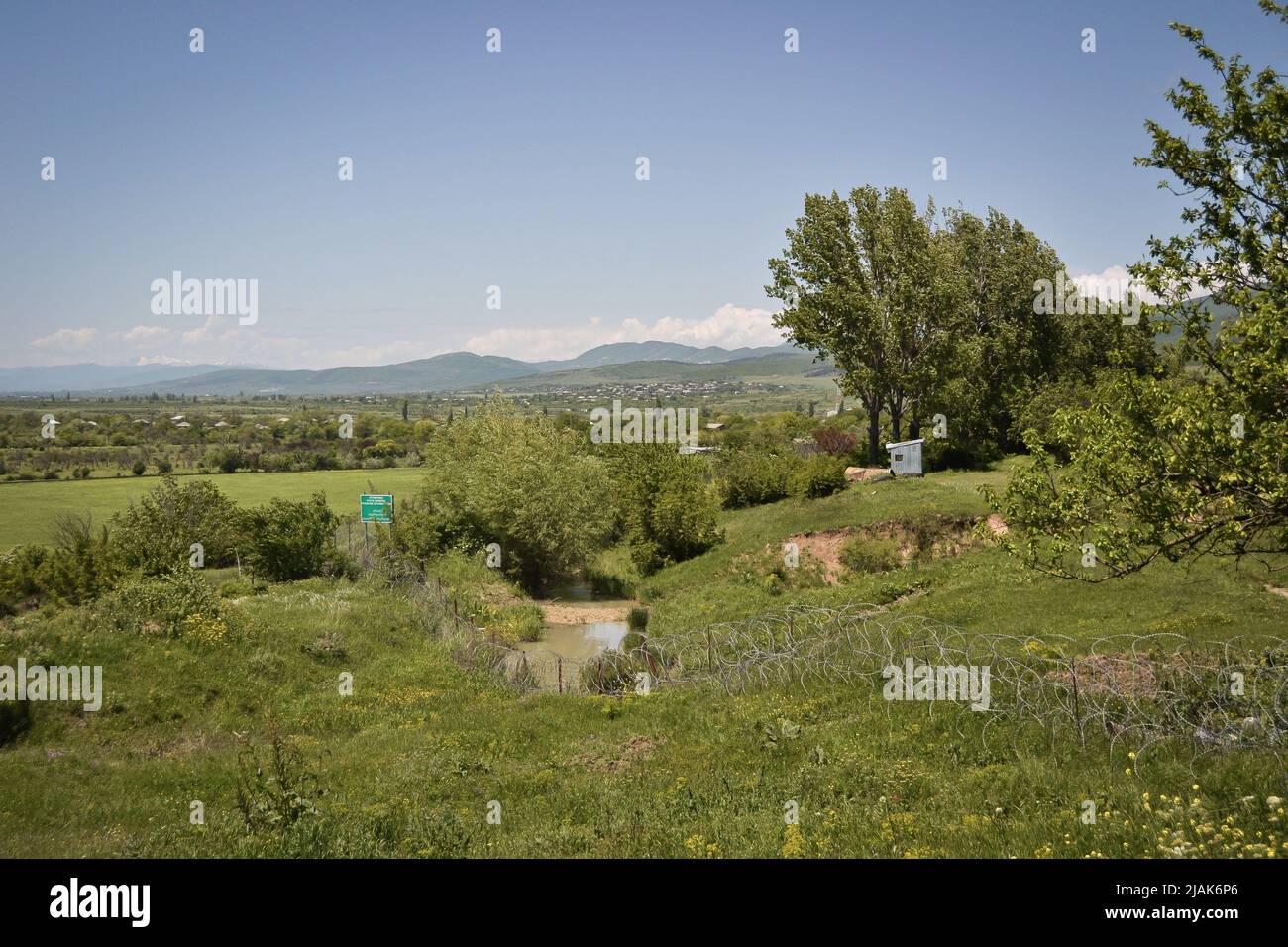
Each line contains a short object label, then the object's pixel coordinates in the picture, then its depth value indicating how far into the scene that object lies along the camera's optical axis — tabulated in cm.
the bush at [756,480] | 4838
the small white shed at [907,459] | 4406
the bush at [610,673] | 2161
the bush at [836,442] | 6302
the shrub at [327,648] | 2389
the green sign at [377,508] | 3659
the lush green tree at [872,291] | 4841
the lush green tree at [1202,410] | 1173
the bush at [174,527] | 3597
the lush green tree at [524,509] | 4003
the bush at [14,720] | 1642
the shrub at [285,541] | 3844
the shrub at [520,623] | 3344
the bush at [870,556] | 3272
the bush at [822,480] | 4300
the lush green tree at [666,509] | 4206
